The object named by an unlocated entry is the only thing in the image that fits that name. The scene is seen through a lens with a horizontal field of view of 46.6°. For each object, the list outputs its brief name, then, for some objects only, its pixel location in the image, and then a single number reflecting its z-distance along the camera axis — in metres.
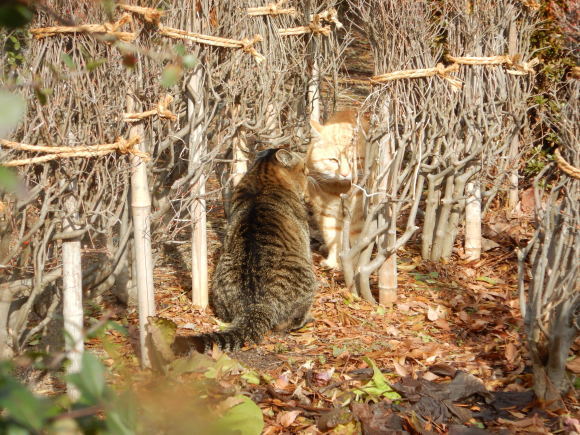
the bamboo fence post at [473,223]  5.91
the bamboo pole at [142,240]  3.58
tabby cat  4.54
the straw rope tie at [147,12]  3.39
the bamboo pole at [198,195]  4.41
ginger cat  5.80
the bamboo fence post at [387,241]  4.89
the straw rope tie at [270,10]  4.99
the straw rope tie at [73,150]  3.03
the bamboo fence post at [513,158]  6.10
